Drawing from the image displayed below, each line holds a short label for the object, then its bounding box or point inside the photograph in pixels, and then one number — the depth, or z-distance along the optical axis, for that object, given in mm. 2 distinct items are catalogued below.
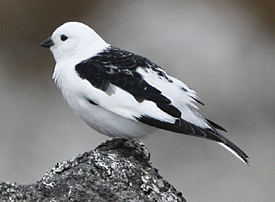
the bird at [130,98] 9773
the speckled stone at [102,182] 7375
